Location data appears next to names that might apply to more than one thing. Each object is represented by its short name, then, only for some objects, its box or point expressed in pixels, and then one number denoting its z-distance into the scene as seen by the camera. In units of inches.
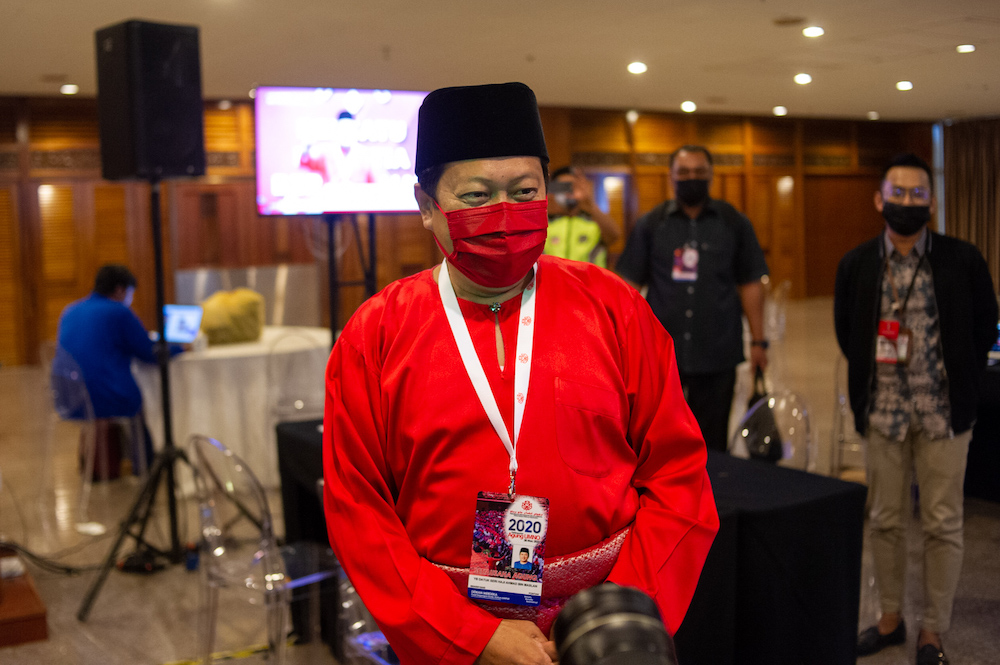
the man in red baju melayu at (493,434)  52.2
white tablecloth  199.3
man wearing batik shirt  108.3
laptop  205.5
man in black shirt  146.7
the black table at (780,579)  86.7
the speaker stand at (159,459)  154.6
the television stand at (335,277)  157.4
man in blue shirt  194.5
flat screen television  151.2
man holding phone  189.5
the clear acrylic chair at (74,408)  184.5
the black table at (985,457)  179.3
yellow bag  213.9
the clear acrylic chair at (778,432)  118.7
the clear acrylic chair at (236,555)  111.5
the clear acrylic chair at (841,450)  179.2
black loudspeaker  152.3
